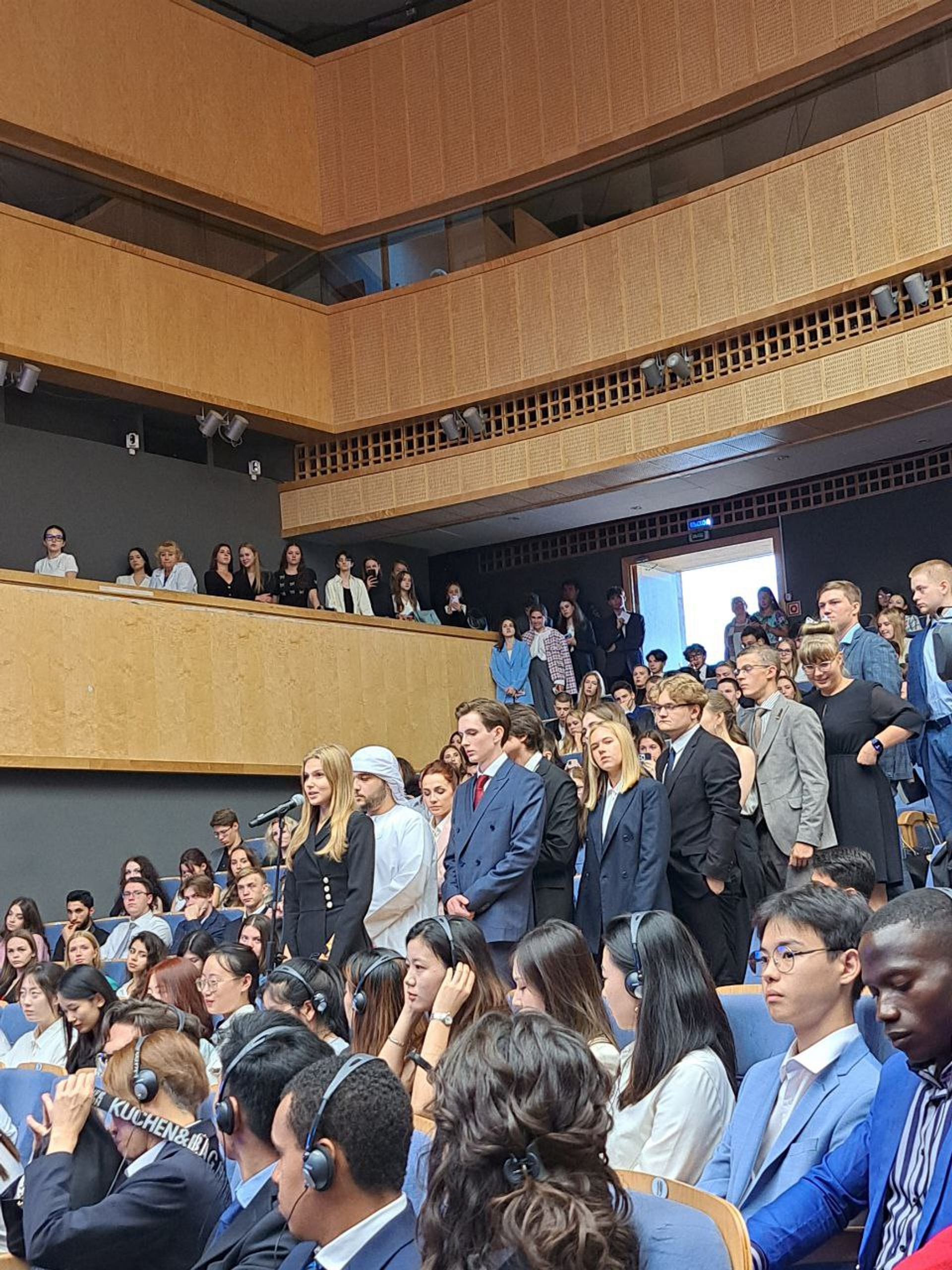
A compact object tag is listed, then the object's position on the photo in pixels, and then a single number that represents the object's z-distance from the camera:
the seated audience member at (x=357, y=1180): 1.85
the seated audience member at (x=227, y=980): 4.20
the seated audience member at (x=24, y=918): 7.31
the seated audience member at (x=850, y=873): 3.62
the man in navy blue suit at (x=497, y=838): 4.62
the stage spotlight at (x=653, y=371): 10.99
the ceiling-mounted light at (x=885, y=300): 9.76
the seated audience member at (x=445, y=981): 3.28
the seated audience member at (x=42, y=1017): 5.13
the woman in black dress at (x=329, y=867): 4.54
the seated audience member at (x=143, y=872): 7.82
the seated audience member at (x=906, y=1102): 1.78
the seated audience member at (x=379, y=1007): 3.45
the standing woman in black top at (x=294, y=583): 11.62
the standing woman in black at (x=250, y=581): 11.40
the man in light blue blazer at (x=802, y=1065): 2.31
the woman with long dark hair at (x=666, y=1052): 2.60
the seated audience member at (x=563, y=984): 3.02
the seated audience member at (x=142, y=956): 5.36
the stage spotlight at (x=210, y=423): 11.85
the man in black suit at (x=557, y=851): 4.83
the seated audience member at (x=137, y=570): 11.16
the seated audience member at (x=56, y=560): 10.68
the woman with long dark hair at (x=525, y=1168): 1.56
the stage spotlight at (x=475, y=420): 11.95
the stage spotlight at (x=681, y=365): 10.81
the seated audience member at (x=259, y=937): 5.19
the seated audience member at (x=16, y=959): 6.39
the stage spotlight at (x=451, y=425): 12.12
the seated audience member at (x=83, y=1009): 4.23
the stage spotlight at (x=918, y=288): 9.61
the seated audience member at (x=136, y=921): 7.10
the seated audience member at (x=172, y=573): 11.17
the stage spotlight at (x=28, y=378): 10.66
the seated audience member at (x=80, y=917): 7.28
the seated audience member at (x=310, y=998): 3.59
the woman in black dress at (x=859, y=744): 4.69
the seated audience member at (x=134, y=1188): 2.53
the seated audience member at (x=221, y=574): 11.28
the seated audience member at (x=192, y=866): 8.05
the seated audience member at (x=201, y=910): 6.83
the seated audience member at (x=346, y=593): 12.23
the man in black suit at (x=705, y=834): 4.65
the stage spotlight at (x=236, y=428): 11.96
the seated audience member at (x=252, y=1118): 2.24
